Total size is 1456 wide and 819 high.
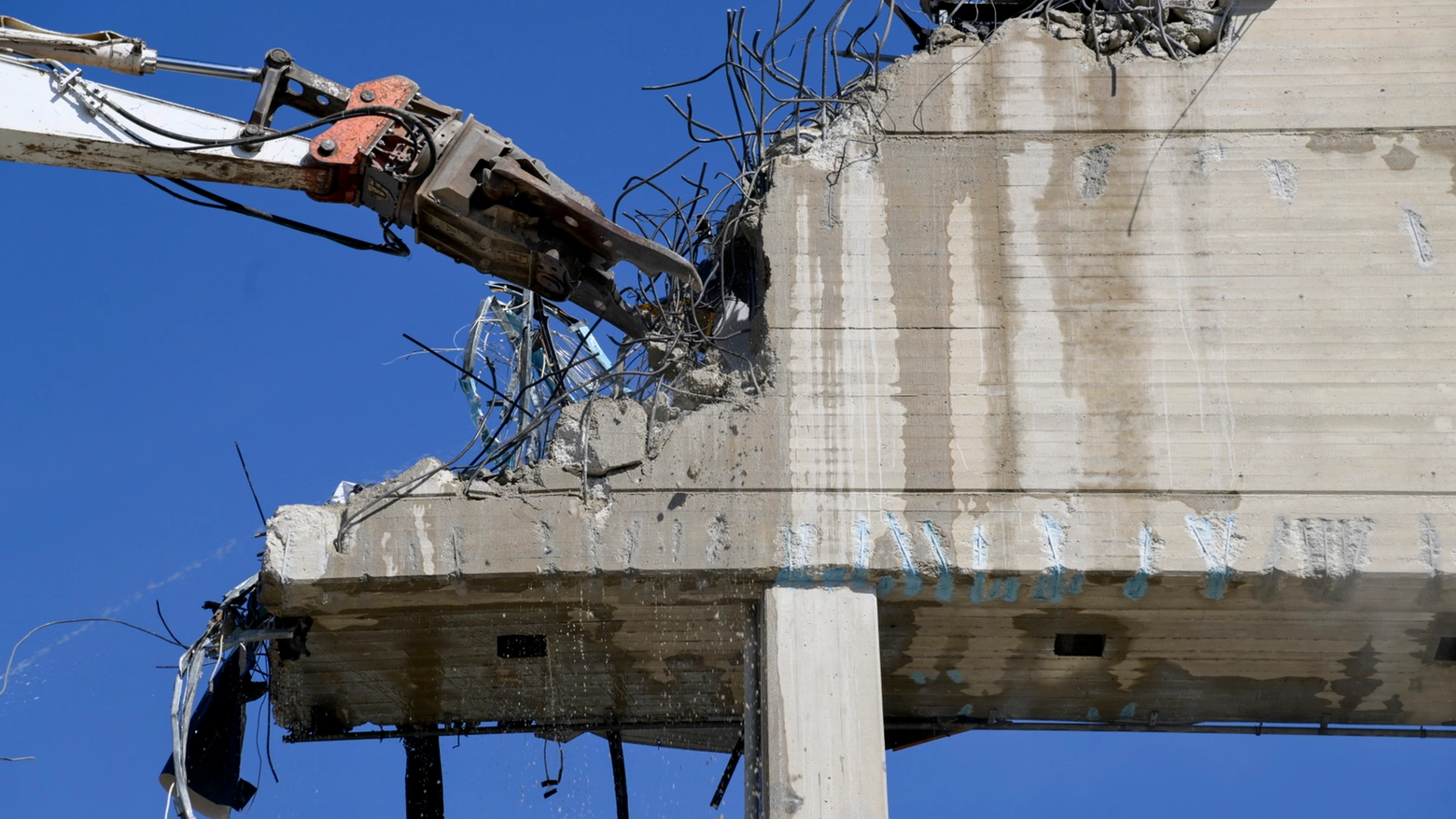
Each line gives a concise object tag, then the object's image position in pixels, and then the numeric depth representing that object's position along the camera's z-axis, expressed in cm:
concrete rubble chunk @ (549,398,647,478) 1789
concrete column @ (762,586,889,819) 1653
